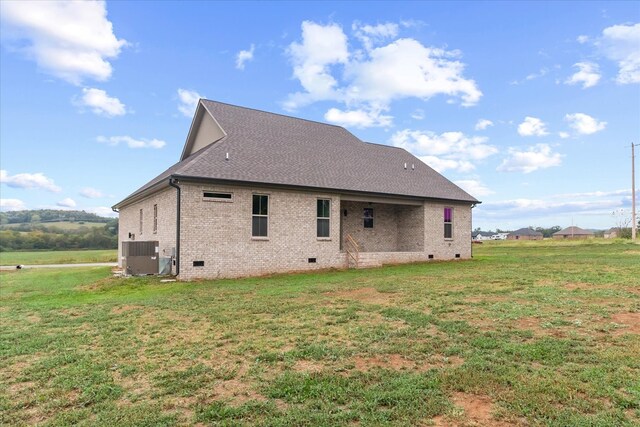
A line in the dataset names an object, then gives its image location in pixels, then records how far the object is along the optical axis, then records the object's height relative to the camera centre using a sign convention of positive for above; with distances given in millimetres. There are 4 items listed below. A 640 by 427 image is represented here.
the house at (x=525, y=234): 101688 -1207
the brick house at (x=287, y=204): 14031 +1251
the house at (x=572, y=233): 99856 -952
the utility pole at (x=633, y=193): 42188 +4224
